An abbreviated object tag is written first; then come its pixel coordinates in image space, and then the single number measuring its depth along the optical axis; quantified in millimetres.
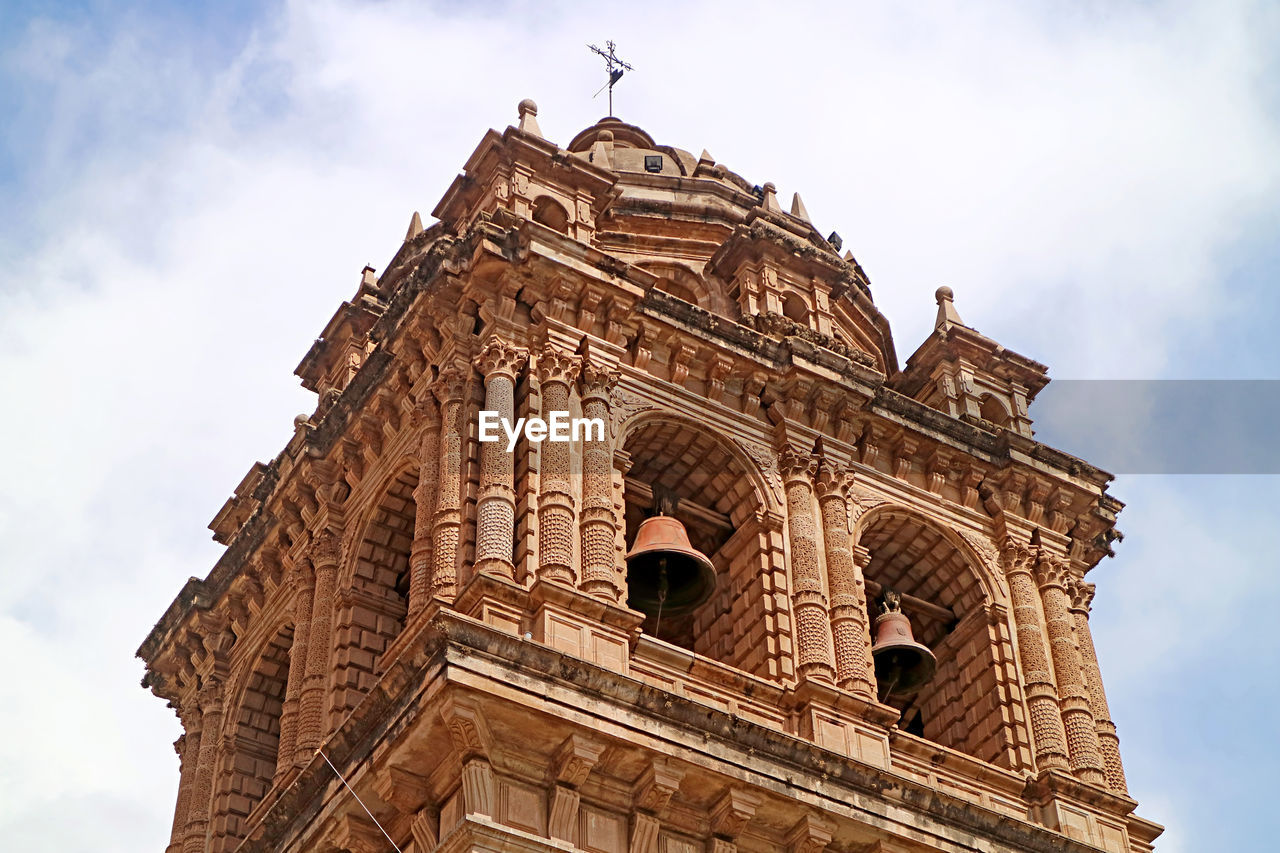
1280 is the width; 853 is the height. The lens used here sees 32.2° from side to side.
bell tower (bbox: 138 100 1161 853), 22438
